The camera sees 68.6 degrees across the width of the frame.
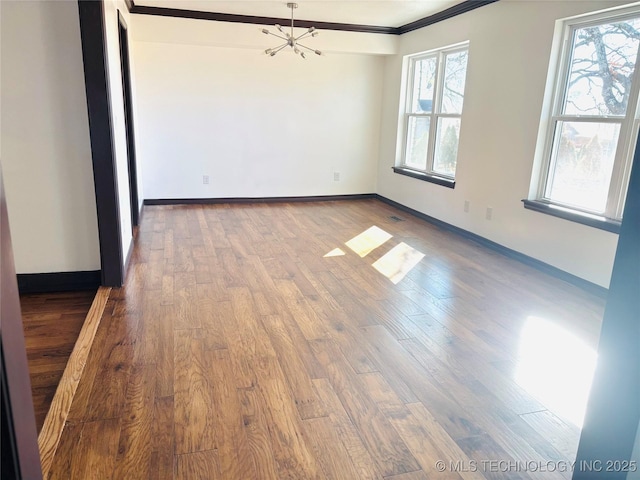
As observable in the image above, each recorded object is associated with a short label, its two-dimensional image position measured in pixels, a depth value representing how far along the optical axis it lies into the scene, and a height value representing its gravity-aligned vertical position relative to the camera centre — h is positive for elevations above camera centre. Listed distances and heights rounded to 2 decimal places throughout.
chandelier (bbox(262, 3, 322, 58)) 5.24 +0.96
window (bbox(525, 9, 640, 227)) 3.35 +0.08
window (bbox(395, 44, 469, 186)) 5.39 +0.16
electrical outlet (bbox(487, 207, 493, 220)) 4.70 -0.83
